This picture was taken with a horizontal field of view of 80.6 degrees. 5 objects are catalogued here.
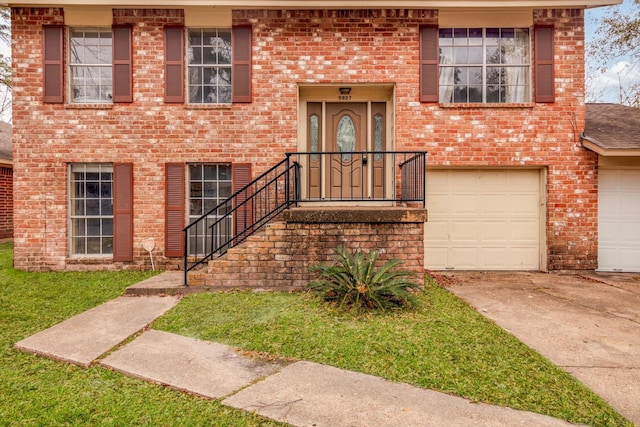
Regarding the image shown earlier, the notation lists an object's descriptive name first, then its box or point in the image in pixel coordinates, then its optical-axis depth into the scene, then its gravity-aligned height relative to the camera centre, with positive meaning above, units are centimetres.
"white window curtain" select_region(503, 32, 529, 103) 746 +275
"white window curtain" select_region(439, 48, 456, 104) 747 +259
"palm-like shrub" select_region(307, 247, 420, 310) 446 -92
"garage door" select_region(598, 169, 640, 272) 733 -7
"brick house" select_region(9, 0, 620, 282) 717 +178
